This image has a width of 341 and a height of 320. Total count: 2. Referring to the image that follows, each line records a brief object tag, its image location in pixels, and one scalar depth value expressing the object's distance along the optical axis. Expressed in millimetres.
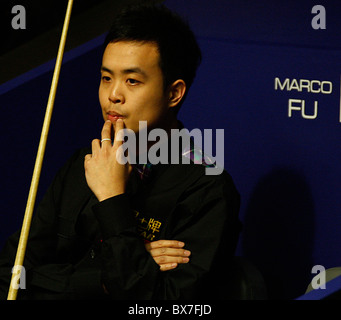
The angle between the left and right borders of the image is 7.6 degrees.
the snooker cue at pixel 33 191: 4913
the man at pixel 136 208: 5055
